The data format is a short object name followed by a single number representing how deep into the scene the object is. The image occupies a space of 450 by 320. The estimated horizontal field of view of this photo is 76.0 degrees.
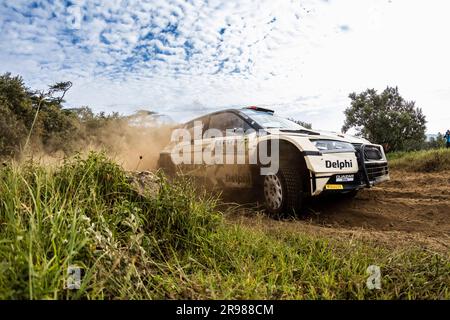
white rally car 3.95
